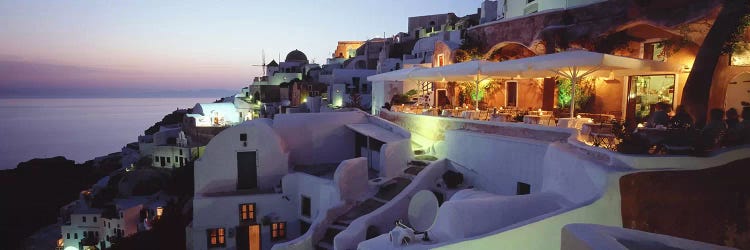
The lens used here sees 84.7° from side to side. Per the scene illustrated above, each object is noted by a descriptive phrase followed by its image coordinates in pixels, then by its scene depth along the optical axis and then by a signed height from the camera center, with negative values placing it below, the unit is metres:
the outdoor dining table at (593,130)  9.14 -0.81
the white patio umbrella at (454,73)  13.41 +0.80
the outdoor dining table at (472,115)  14.08 -0.67
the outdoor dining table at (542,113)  14.29 -0.60
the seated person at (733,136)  6.82 -0.66
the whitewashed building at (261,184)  14.67 -3.41
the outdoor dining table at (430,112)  16.58 -0.67
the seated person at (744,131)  6.78 -0.58
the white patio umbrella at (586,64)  10.02 +0.84
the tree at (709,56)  10.20 +1.02
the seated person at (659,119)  8.86 -0.49
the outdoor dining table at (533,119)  11.79 -0.69
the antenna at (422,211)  9.44 -2.68
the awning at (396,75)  16.83 +0.87
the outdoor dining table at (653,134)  7.24 -0.70
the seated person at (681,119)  7.79 -0.47
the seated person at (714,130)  6.63 -0.58
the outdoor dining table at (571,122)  11.05 -0.72
